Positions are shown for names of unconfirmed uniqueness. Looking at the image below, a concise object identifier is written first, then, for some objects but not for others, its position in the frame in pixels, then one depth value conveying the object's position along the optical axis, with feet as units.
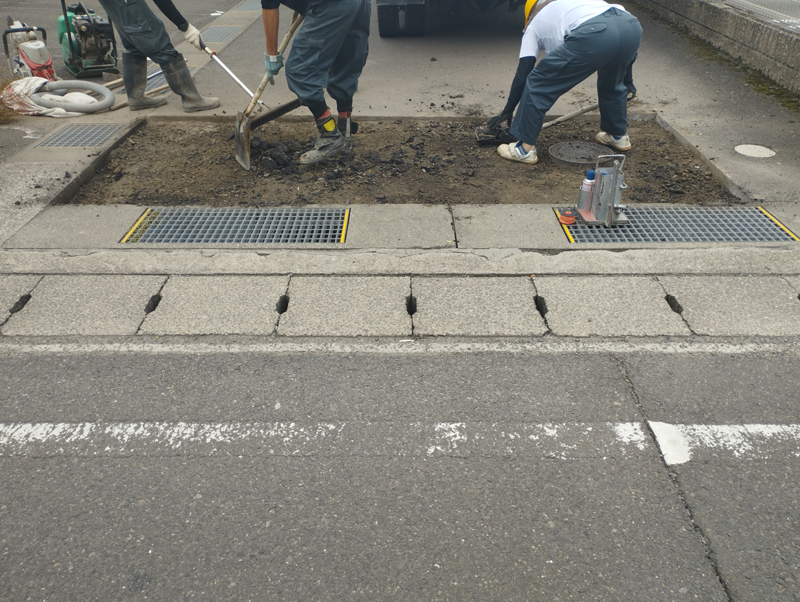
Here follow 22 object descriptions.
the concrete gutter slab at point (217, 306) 11.85
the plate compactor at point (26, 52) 23.82
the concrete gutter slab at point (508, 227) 14.53
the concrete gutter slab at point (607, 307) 11.78
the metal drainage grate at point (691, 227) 14.83
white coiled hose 22.44
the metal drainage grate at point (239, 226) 14.92
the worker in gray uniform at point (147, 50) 20.90
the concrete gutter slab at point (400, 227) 14.56
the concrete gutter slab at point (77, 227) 14.52
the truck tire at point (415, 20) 32.83
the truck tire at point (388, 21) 32.55
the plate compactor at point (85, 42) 25.64
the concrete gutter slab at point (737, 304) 11.78
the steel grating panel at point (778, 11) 24.99
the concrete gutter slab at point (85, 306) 11.83
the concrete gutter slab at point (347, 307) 11.83
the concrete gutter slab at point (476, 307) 11.81
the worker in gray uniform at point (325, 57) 16.47
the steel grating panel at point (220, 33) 33.35
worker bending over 16.79
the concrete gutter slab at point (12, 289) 12.40
